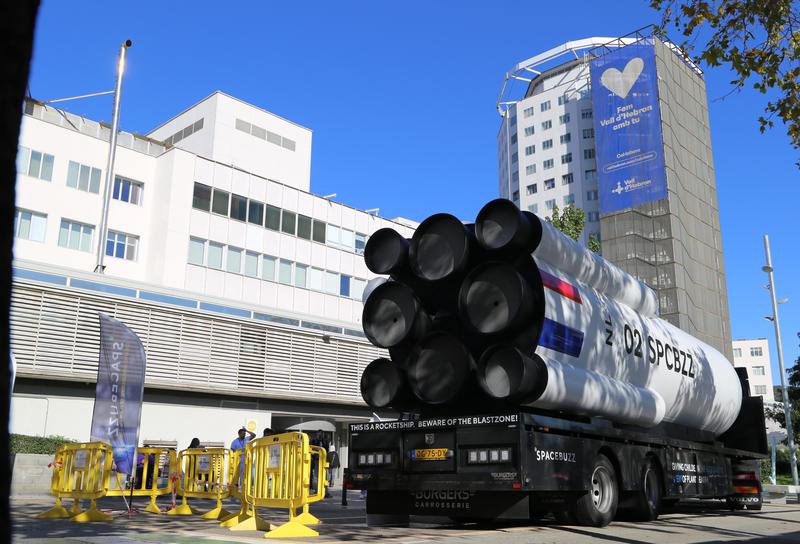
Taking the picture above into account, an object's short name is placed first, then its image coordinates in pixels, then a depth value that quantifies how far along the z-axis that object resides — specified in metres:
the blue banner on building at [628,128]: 75.19
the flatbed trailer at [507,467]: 8.59
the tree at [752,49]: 11.06
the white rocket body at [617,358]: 9.50
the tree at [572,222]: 44.81
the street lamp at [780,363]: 32.41
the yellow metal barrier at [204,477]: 12.04
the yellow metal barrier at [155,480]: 12.77
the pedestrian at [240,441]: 14.55
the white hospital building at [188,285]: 23.38
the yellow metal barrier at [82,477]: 11.11
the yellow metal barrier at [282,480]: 9.06
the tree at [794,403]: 51.34
